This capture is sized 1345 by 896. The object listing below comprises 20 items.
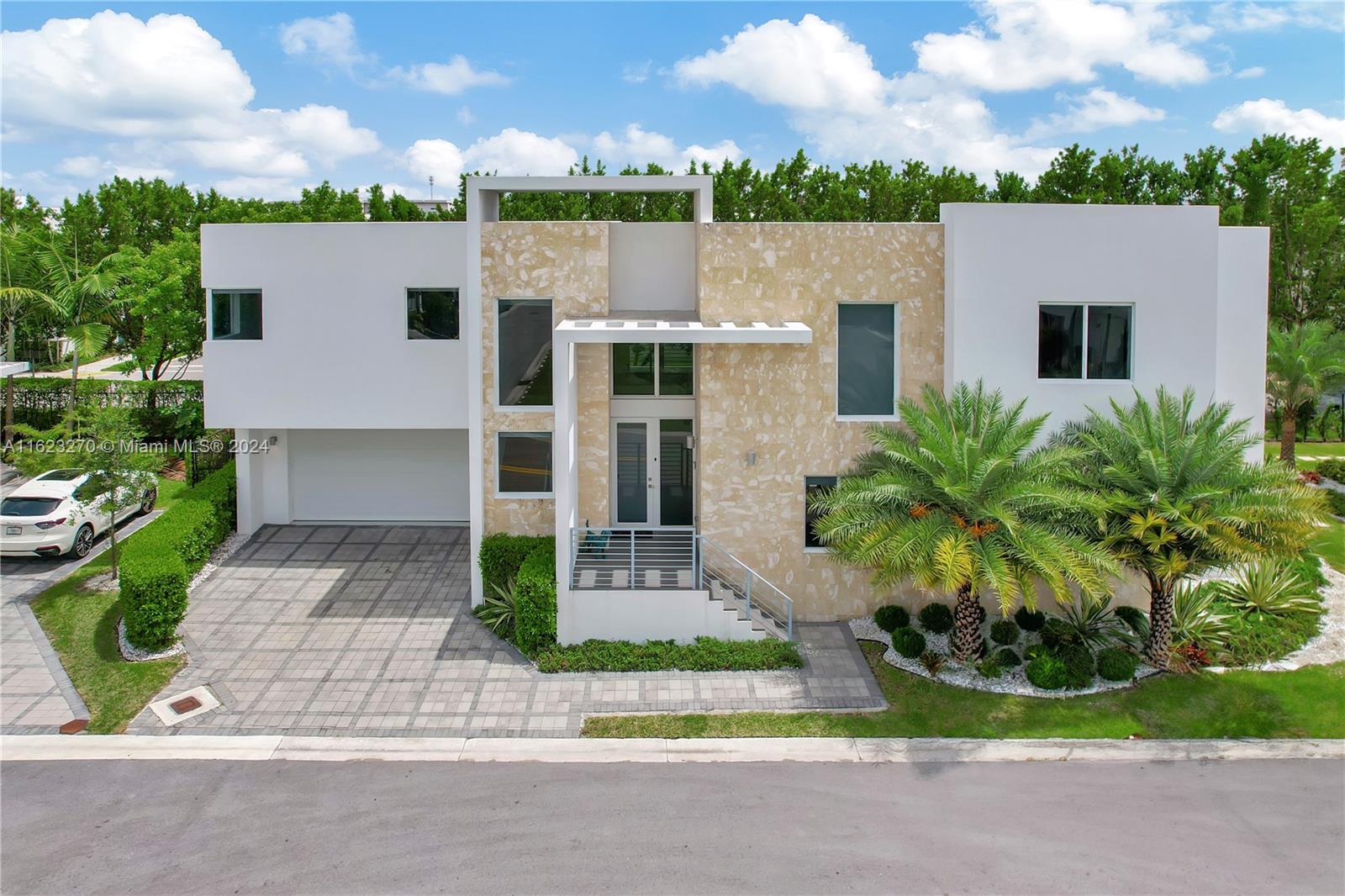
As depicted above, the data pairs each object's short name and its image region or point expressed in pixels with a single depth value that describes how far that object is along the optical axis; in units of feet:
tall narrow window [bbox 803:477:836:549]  51.24
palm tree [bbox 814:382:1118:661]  40.19
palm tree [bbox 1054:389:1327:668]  41.29
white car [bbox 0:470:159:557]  57.31
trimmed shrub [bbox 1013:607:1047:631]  48.42
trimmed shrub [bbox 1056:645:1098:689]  43.01
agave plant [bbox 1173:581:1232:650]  46.32
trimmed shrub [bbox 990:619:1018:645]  46.62
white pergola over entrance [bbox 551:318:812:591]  45.91
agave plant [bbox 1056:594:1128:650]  47.34
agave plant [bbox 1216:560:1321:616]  50.08
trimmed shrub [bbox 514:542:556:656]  46.62
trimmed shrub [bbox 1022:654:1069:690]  42.75
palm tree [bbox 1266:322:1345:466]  76.74
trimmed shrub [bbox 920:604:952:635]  48.57
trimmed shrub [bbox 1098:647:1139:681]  43.09
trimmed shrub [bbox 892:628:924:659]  45.65
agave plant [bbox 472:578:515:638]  49.62
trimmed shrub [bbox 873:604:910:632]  49.19
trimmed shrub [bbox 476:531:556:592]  51.24
